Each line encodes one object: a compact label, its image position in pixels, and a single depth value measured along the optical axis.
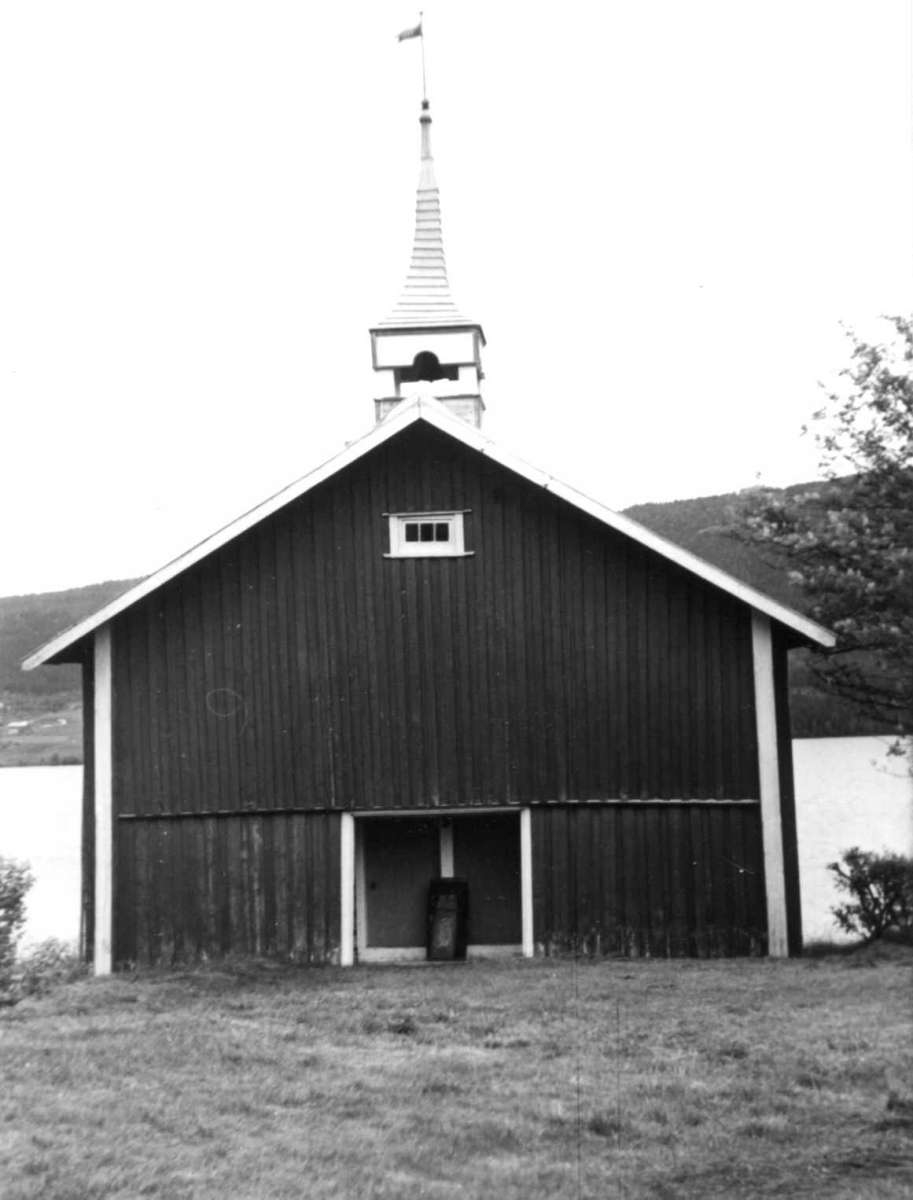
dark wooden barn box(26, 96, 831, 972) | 17.23
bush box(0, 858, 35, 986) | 18.42
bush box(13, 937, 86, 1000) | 16.20
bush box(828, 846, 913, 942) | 19.22
